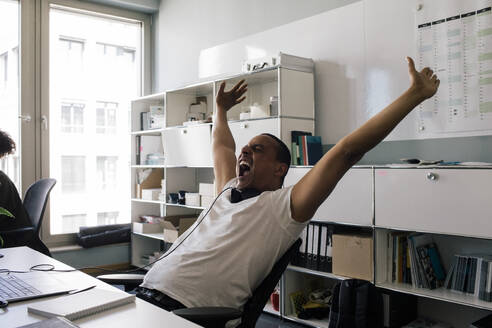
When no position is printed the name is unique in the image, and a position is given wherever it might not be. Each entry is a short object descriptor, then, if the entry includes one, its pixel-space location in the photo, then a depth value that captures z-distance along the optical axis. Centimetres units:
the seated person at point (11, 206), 342
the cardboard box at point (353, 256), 264
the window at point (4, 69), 438
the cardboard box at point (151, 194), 446
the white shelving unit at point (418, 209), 221
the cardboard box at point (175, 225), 384
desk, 111
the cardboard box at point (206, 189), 374
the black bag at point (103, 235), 456
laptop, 134
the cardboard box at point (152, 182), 464
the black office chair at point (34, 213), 330
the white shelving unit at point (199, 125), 313
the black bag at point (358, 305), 246
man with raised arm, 146
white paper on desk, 116
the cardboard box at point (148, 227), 451
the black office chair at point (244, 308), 125
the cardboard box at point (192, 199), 388
